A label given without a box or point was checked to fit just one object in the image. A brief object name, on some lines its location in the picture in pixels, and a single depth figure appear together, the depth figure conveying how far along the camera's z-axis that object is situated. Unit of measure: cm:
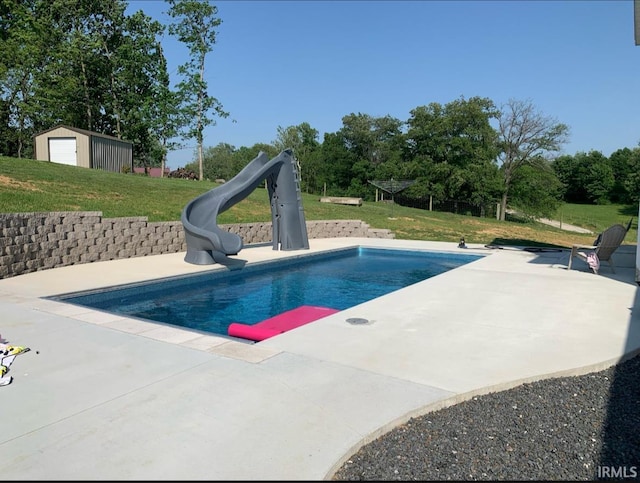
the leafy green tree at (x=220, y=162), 6625
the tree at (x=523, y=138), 3691
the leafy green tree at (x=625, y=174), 4891
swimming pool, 762
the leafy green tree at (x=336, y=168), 4741
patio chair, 933
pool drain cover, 578
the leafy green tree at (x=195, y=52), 3259
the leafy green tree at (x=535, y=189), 3709
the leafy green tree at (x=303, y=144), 5034
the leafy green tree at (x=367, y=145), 4591
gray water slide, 1055
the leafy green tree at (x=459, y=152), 3672
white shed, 2453
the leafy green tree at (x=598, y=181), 5350
